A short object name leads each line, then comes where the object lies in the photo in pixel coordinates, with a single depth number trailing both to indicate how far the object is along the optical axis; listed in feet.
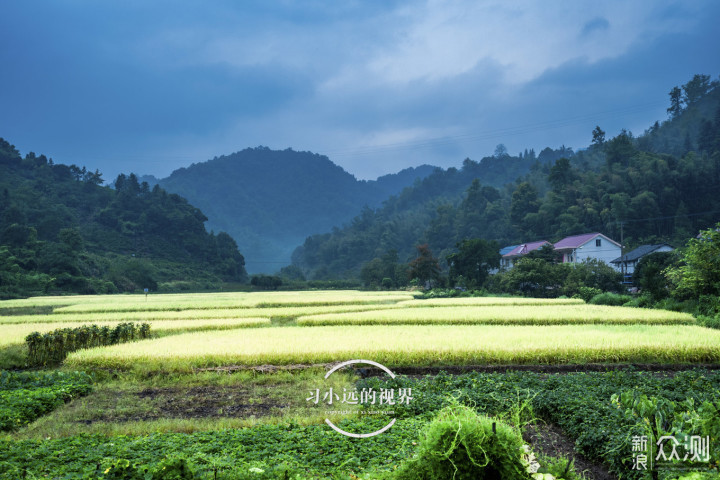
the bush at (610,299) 88.99
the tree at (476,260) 160.04
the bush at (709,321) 55.93
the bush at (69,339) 42.68
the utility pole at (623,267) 149.10
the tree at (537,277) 124.06
